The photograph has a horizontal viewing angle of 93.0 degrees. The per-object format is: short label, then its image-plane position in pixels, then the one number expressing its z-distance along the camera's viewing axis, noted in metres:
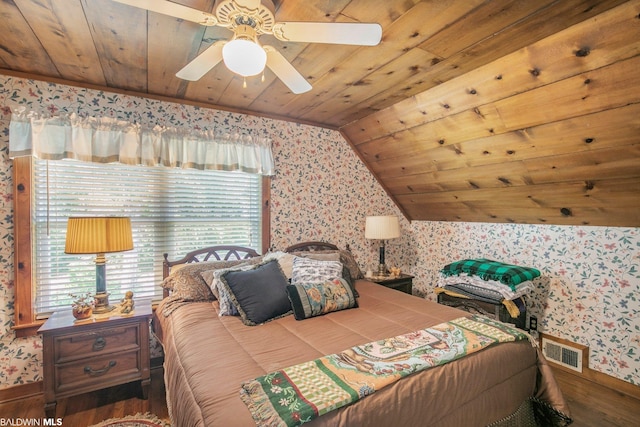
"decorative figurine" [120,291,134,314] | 2.17
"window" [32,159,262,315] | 2.28
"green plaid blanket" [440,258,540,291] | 2.57
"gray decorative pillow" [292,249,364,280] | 3.00
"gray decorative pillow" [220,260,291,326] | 1.94
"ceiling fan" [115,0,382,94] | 1.26
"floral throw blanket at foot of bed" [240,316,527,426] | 1.05
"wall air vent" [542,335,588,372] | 2.49
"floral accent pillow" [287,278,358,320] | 2.00
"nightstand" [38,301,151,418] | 1.91
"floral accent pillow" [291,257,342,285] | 2.34
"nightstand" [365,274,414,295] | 3.22
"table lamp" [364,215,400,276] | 3.23
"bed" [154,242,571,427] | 1.16
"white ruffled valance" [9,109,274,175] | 2.13
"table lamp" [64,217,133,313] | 1.99
